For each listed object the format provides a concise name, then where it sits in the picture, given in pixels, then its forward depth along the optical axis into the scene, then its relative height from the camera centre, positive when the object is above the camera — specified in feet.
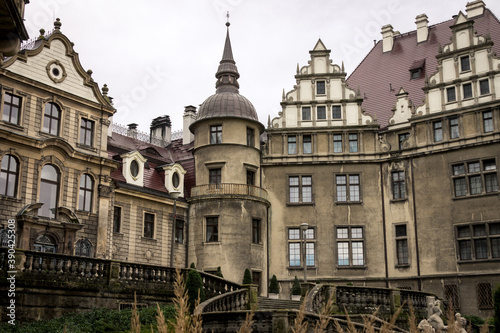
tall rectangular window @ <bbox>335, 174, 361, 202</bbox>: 118.73 +20.41
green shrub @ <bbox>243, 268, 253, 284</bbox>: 102.99 +2.70
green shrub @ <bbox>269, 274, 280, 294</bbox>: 108.58 +1.45
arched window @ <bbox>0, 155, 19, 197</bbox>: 85.97 +16.63
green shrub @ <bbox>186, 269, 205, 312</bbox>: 70.08 +1.18
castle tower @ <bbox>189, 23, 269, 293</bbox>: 112.47 +19.03
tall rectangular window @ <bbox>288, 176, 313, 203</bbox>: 119.75 +20.20
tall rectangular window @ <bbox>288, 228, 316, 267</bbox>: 116.67 +8.83
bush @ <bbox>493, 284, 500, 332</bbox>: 66.03 -1.28
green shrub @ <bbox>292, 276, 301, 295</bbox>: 104.36 +1.16
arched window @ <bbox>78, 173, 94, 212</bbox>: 97.50 +16.16
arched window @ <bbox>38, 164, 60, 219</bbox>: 90.74 +15.39
